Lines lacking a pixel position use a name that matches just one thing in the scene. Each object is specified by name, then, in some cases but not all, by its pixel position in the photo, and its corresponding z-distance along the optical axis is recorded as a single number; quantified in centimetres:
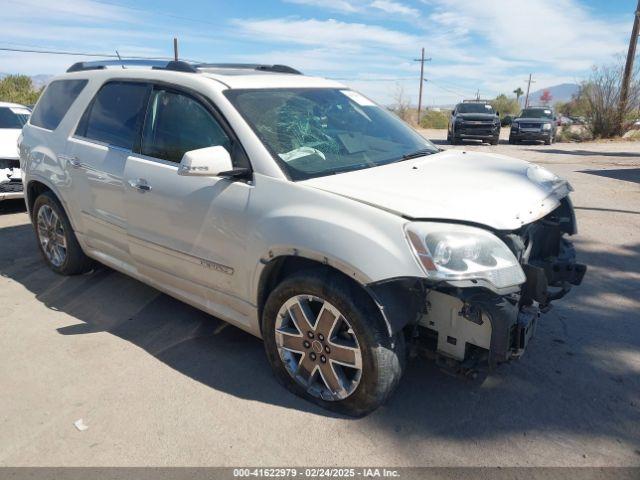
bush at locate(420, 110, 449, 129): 4812
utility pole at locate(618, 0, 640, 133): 2443
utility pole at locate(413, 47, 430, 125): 5817
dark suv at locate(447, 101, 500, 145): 2111
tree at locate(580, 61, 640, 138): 2461
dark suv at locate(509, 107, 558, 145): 2191
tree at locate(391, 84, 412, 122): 4475
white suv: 247
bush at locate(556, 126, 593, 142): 2533
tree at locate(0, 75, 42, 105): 3084
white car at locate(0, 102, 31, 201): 743
